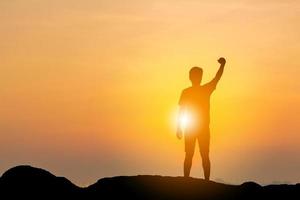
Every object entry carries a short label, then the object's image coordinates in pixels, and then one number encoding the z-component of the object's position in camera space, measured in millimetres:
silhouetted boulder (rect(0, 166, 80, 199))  21734
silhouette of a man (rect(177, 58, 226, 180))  20500
